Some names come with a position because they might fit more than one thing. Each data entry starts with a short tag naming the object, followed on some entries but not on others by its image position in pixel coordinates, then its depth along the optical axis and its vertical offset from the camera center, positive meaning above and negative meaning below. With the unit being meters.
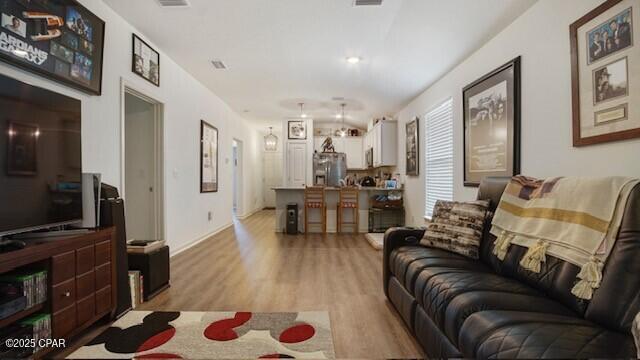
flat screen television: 1.53 +0.12
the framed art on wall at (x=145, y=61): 3.09 +1.33
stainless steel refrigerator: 7.80 +0.27
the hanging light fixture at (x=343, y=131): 7.42 +1.29
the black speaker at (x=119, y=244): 2.15 -0.50
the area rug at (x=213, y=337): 1.70 -1.03
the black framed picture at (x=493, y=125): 2.64 +0.54
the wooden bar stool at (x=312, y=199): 5.71 -0.42
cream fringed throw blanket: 1.32 -0.24
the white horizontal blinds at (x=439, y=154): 3.99 +0.34
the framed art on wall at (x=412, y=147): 5.08 +0.55
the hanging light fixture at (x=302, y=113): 6.30 +1.59
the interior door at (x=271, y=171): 10.27 +0.25
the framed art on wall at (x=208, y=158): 4.86 +0.37
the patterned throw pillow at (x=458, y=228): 2.12 -0.39
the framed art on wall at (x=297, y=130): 7.63 +1.26
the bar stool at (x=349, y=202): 5.75 -0.48
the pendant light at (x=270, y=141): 8.59 +1.10
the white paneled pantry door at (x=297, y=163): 7.66 +0.40
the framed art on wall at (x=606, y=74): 1.61 +0.63
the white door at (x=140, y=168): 3.71 +0.13
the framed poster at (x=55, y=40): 1.78 +0.97
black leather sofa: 1.02 -0.58
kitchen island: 5.84 -0.59
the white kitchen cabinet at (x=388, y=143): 6.32 +0.76
